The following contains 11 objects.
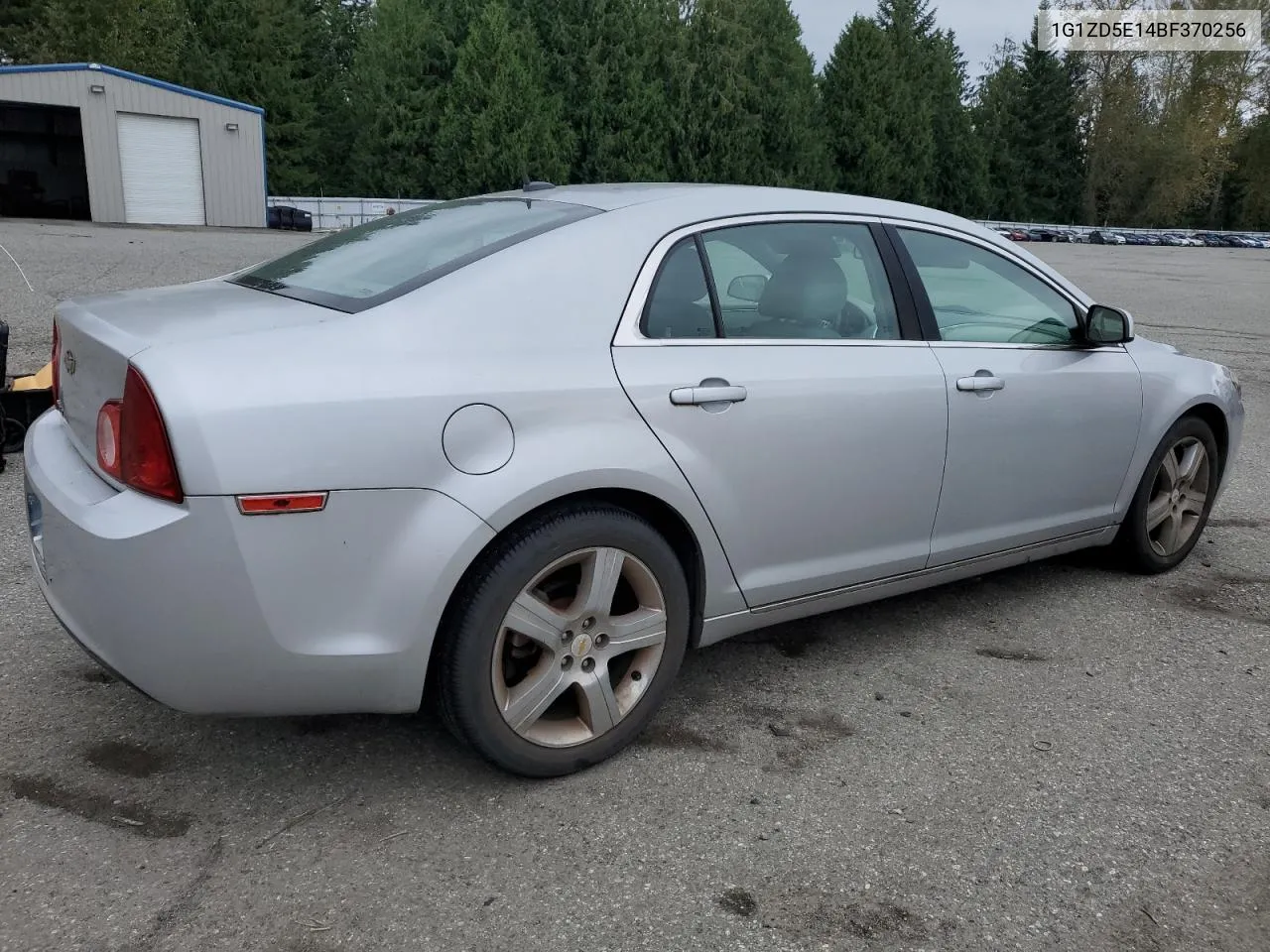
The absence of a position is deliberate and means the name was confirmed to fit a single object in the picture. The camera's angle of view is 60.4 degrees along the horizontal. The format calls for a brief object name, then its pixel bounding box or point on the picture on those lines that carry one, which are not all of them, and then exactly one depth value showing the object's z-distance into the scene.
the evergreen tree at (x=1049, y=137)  65.50
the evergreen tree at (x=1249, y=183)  70.31
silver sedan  2.34
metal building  29.83
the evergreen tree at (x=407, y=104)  46.22
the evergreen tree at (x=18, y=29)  43.97
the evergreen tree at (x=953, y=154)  61.22
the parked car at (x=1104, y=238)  56.44
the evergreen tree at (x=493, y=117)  44.53
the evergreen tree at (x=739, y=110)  49.00
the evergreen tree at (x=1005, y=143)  65.69
